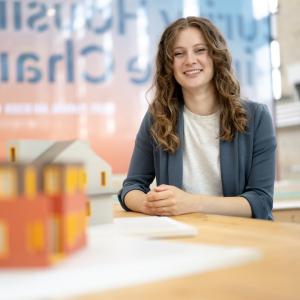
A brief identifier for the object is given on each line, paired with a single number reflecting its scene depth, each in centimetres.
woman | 166
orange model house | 54
